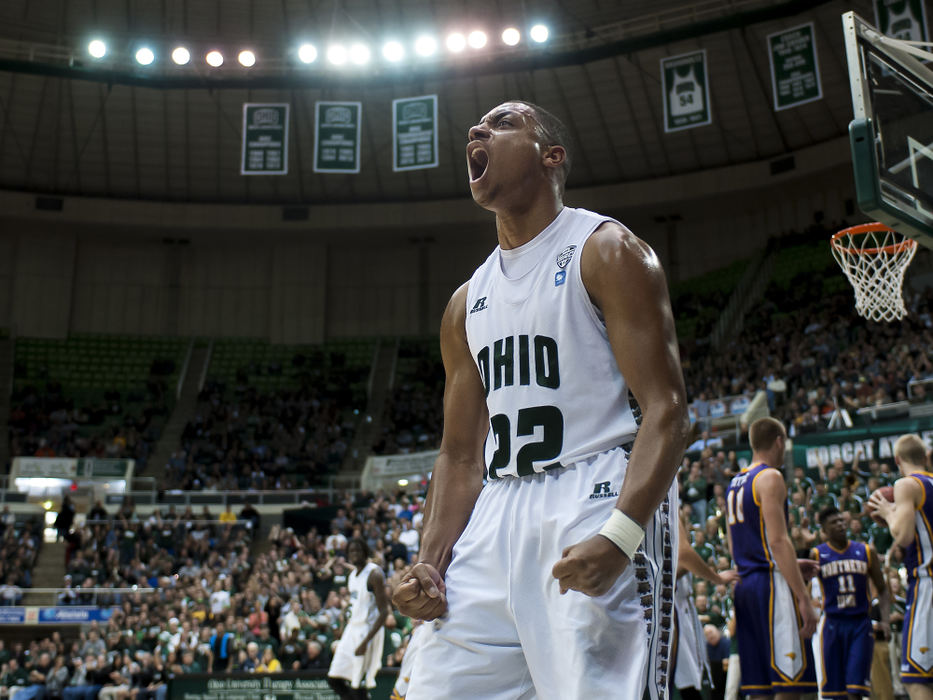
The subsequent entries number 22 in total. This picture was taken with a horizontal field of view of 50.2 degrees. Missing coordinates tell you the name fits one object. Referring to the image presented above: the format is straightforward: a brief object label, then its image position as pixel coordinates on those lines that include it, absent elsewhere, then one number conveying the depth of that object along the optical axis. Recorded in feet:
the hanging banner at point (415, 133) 65.46
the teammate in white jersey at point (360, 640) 30.35
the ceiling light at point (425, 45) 83.20
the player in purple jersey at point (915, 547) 19.99
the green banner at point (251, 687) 40.65
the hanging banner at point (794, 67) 58.29
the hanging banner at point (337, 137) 66.08
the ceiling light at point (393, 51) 82.99
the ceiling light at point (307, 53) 82.84
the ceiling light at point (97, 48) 82.33
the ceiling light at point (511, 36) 79.25
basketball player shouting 8.03
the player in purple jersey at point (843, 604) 22.88
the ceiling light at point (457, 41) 81.25
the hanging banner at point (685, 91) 63.00
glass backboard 19.20
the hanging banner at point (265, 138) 66.03
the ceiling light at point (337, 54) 82.84
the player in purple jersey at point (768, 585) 19.47
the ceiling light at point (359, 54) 82.89
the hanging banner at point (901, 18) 53.47
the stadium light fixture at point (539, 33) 79.41
